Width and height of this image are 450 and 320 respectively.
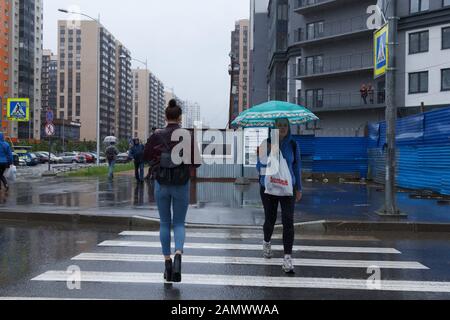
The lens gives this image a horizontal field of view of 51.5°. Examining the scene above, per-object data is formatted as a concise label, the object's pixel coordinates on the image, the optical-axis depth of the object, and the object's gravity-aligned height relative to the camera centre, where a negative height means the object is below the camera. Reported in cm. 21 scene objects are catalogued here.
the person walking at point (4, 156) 1340 -20
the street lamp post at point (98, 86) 3483 +494
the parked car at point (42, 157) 5525 -88
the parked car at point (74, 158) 5691 -103
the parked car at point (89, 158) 6074 -105
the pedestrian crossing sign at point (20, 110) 2645 +224
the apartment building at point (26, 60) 11256 +2253
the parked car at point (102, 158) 5939 -107
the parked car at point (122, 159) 5129 -98
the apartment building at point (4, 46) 10869 +2442
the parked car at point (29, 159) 4878 -100
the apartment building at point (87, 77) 15475 +2564
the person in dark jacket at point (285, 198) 589 -57
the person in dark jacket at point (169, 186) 518 -40
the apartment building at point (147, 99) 16625 +1932
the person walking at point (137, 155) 1880 -19
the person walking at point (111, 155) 2014 -21
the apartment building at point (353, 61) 3453 +771
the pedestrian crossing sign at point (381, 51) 1058 +238
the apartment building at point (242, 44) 14512 +3367
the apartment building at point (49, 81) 17012 +2578
